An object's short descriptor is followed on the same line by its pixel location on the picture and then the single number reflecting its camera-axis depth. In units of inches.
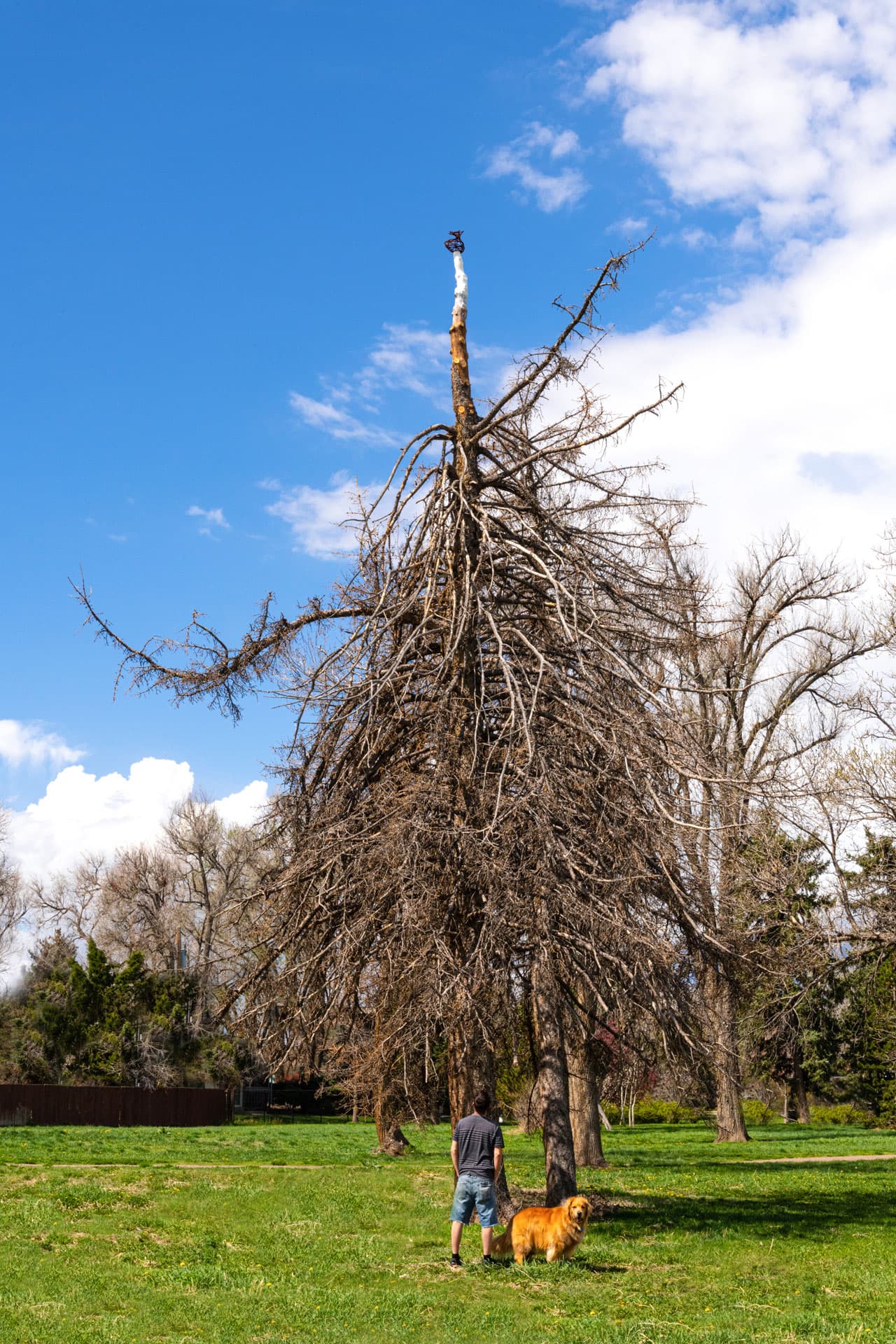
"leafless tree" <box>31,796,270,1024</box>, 1942.7
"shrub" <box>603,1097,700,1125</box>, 1534.2
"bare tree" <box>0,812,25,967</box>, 2246.6
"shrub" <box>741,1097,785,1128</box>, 1565.0
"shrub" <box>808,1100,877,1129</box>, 1535.4
